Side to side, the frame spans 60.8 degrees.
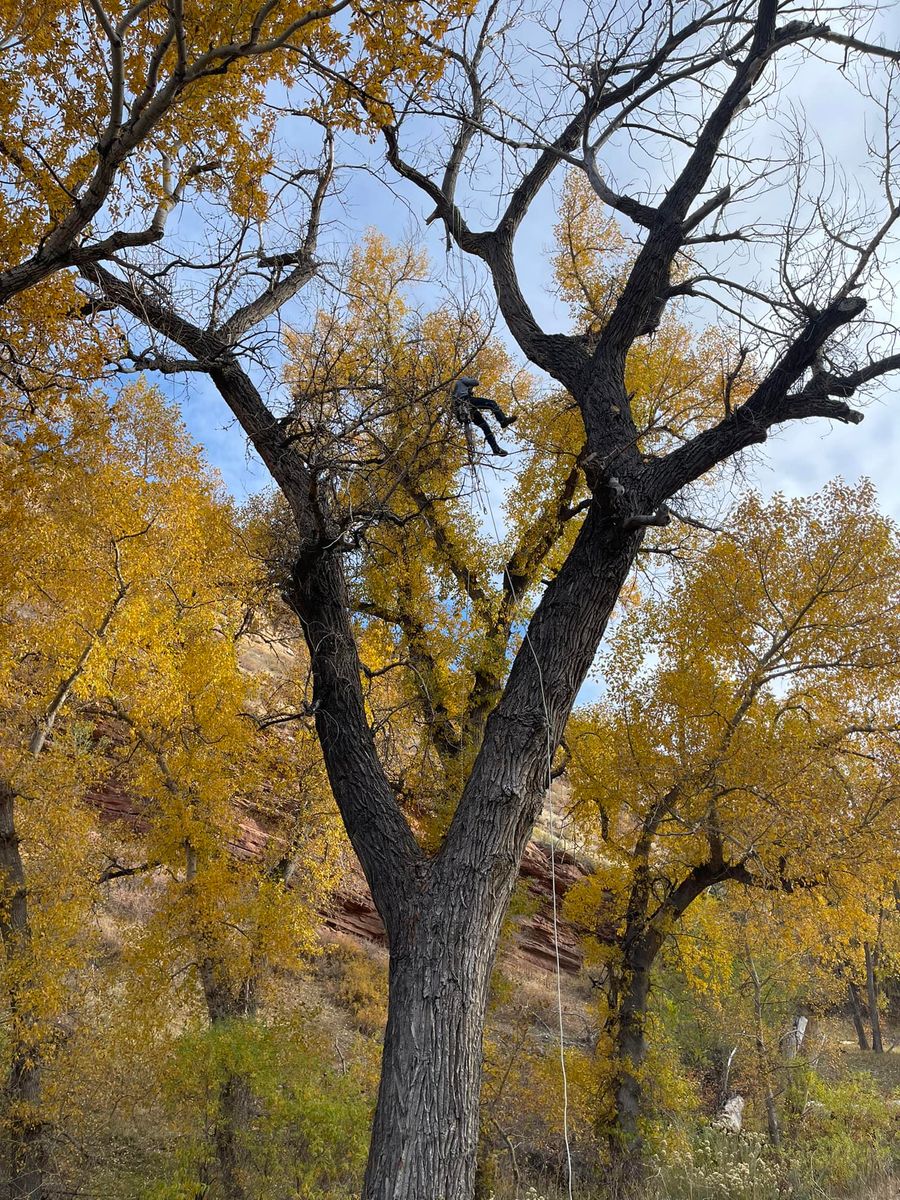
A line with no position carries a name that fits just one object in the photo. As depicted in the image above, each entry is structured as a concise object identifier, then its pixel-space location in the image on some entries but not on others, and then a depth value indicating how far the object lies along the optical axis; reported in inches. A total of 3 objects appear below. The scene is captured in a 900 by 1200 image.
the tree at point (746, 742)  339.3
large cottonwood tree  138.8
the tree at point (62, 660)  301.6
